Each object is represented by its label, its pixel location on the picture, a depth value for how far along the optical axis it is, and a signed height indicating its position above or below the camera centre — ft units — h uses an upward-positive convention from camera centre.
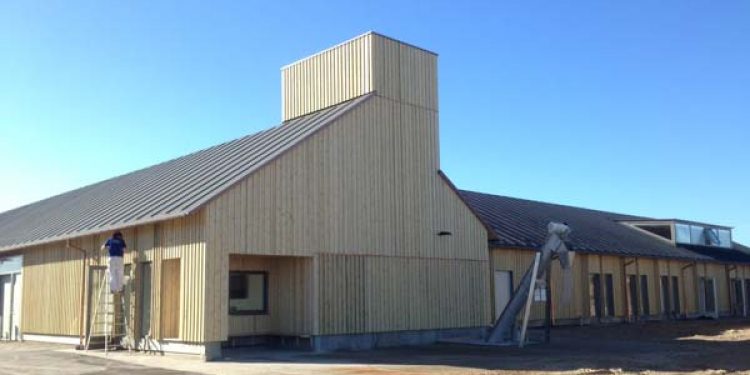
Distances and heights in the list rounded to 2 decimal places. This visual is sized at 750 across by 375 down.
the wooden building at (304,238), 66.95 +5.34
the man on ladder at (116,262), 70.49 +2.99
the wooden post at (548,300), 79.52 -1.54
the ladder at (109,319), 73.72 -2.44
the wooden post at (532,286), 77.08 +0.01
